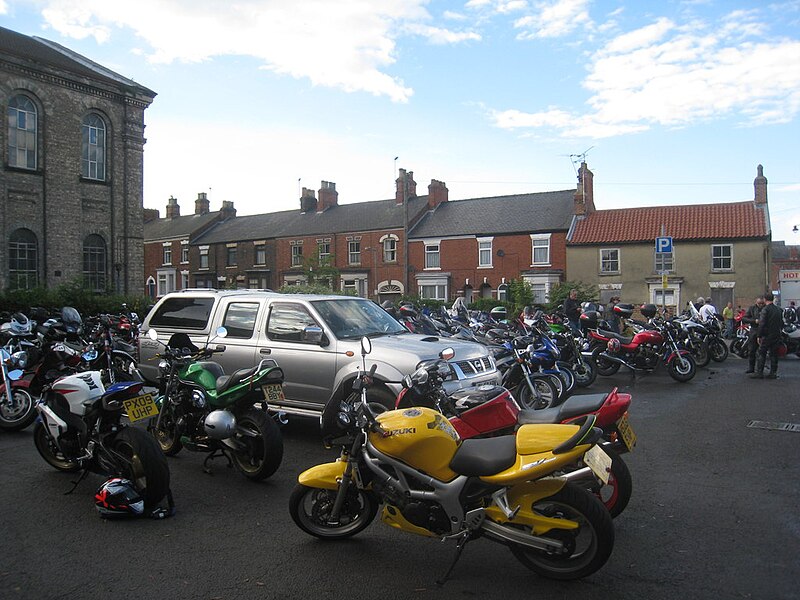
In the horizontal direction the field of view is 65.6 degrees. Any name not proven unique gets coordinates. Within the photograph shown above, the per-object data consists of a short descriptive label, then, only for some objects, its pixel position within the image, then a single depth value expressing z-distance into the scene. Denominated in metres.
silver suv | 7.10
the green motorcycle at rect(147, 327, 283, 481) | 5.73
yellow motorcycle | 3.68
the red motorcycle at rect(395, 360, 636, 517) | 4.73
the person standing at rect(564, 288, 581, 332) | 14.61
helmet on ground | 4.90
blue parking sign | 16.86
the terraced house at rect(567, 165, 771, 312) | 34.31
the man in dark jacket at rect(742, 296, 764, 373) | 13.34
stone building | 22.55
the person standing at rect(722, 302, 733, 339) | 21.87
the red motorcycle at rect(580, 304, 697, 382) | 12.34
